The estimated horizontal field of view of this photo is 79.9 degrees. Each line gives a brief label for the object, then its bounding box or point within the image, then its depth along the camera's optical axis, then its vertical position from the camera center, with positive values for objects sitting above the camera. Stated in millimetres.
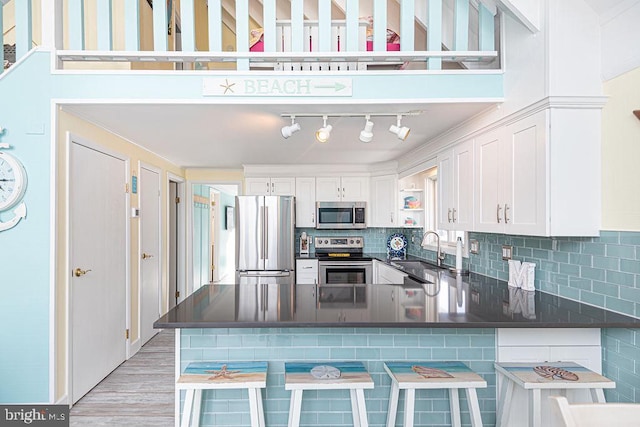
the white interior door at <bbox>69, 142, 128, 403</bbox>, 2758 -383
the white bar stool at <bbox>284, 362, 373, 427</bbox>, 1732 -759
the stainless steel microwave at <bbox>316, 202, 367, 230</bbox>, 5035 +3
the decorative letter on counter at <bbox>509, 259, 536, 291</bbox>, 2508 -399
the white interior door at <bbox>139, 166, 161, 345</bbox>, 4016 -374
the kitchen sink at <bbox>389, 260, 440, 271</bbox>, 3979 -528
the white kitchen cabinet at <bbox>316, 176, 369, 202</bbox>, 5113 +367
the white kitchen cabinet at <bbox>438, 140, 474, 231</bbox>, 2861 +232
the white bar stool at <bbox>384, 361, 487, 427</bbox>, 1729 -755
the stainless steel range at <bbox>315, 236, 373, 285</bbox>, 4746 -658
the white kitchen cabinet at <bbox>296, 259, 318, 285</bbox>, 4820 -688
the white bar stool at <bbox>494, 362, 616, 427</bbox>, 1680 -748
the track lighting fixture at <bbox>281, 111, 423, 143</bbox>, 2607 +609
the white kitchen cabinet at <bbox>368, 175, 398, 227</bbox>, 4852 +188
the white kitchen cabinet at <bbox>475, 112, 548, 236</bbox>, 2062 +225
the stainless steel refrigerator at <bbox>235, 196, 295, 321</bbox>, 4605 -281
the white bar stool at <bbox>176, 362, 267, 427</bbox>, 1725 -754
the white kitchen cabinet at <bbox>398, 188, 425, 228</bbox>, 4617 +97
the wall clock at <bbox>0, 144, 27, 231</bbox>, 2389 +200
